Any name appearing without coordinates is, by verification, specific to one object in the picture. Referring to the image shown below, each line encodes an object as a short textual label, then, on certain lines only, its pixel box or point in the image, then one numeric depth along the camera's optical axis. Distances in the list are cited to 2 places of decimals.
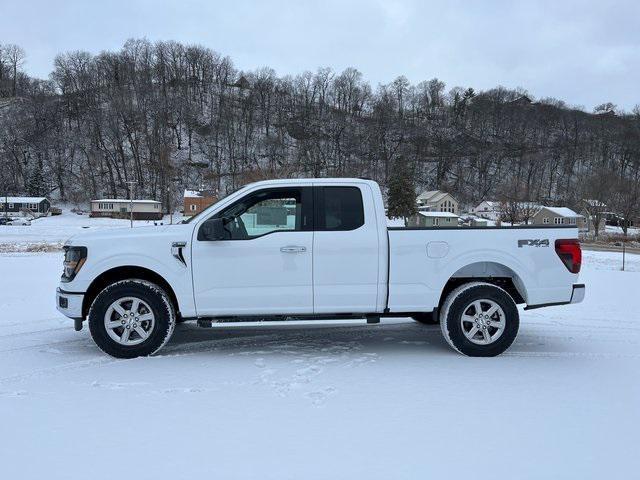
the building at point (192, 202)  68.52
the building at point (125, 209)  70.44
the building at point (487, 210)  83.85
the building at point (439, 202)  84.19
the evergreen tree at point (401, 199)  49.94
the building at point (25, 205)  71.25
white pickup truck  5.12
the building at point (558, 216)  71.62
